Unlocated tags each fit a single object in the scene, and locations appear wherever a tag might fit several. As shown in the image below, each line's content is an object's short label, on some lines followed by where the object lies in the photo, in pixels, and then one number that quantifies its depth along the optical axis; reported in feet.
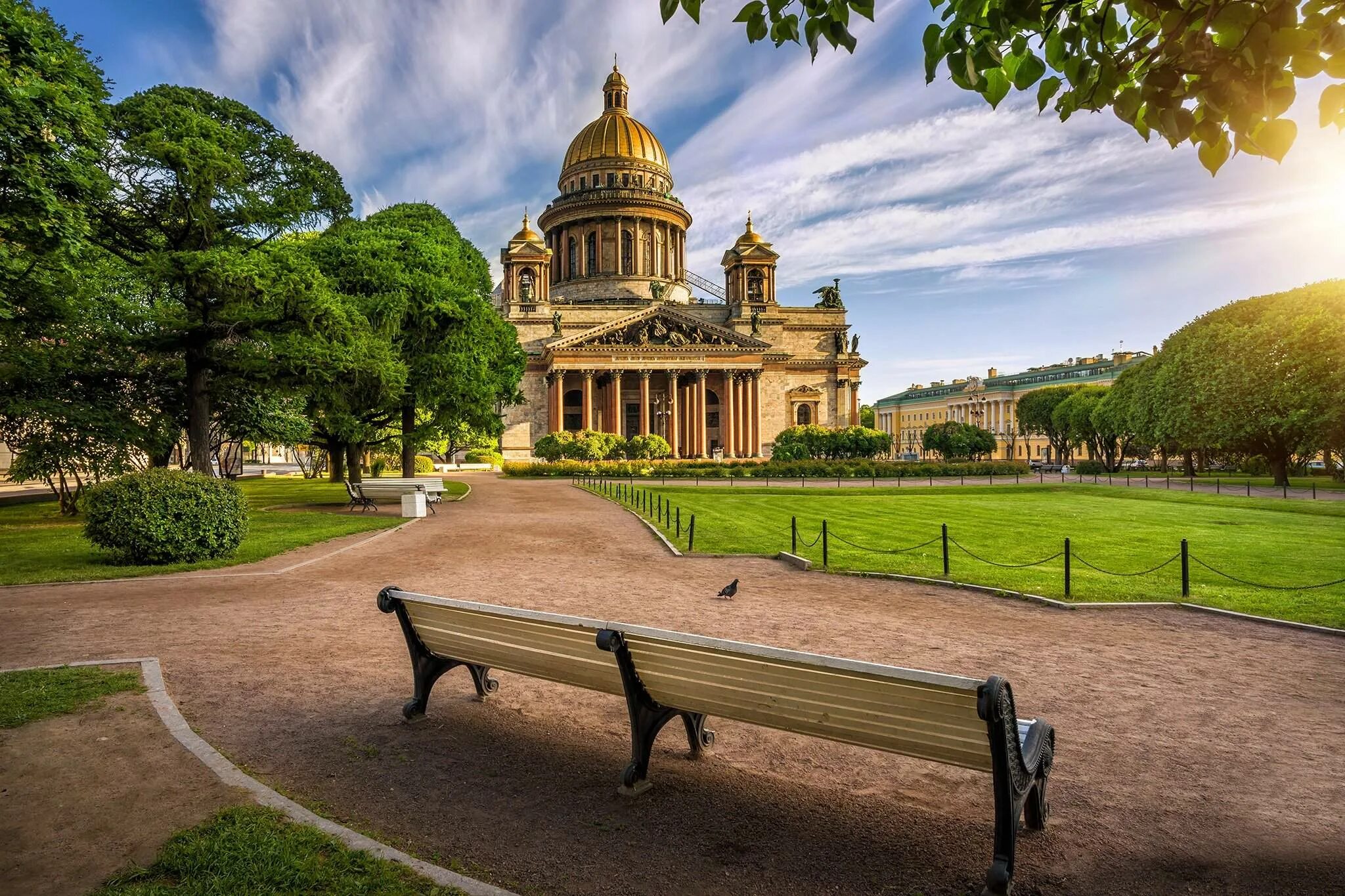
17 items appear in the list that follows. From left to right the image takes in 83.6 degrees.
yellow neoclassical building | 390.42
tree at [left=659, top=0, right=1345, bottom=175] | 12.19
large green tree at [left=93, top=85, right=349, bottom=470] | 58.95
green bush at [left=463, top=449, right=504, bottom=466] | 220.64
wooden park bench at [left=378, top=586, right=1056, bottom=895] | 12.09
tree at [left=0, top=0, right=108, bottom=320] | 42.47
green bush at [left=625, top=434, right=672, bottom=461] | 181.68
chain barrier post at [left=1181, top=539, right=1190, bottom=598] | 37.29
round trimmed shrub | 44.06
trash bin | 76.54
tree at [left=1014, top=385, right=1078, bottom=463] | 293.84
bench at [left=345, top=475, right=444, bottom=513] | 84.38
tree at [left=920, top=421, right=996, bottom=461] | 203.00
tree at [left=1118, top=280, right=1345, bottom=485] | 125.08
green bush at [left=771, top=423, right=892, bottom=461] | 175.63
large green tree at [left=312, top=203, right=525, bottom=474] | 86.22
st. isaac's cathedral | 217.97
